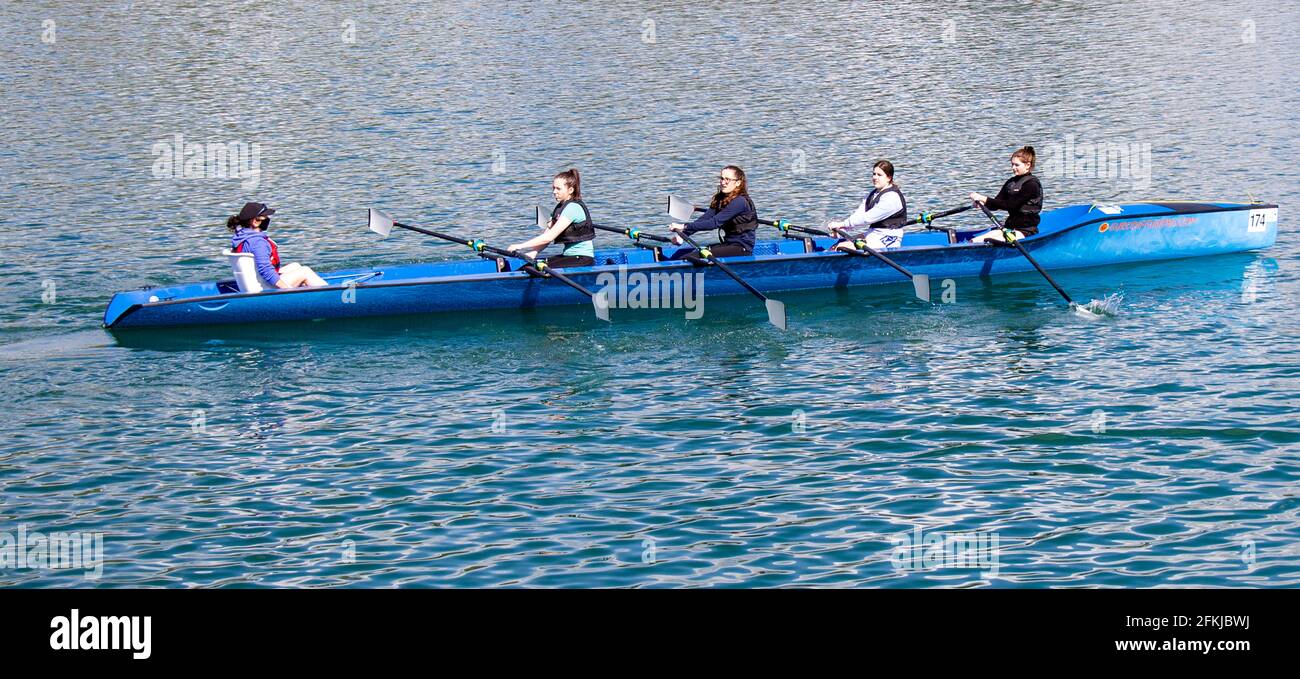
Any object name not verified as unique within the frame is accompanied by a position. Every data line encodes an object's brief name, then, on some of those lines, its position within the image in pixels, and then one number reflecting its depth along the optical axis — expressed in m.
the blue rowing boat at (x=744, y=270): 18.78
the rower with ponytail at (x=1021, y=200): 20.64
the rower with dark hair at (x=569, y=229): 19.41
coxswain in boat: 18.36
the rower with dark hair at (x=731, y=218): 19.89
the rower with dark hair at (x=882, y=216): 20.61
